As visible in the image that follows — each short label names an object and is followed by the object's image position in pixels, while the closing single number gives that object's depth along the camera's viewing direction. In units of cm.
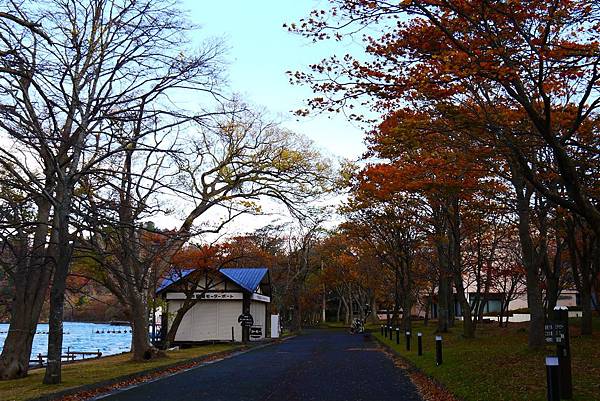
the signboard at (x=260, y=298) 3940
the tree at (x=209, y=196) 2109
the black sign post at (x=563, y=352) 876
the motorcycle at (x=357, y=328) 4938
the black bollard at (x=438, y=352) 1514
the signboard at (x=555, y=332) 877
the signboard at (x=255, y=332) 3954
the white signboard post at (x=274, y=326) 4551
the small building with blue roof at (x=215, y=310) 3784
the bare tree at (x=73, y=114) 1228
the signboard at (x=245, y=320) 3662
